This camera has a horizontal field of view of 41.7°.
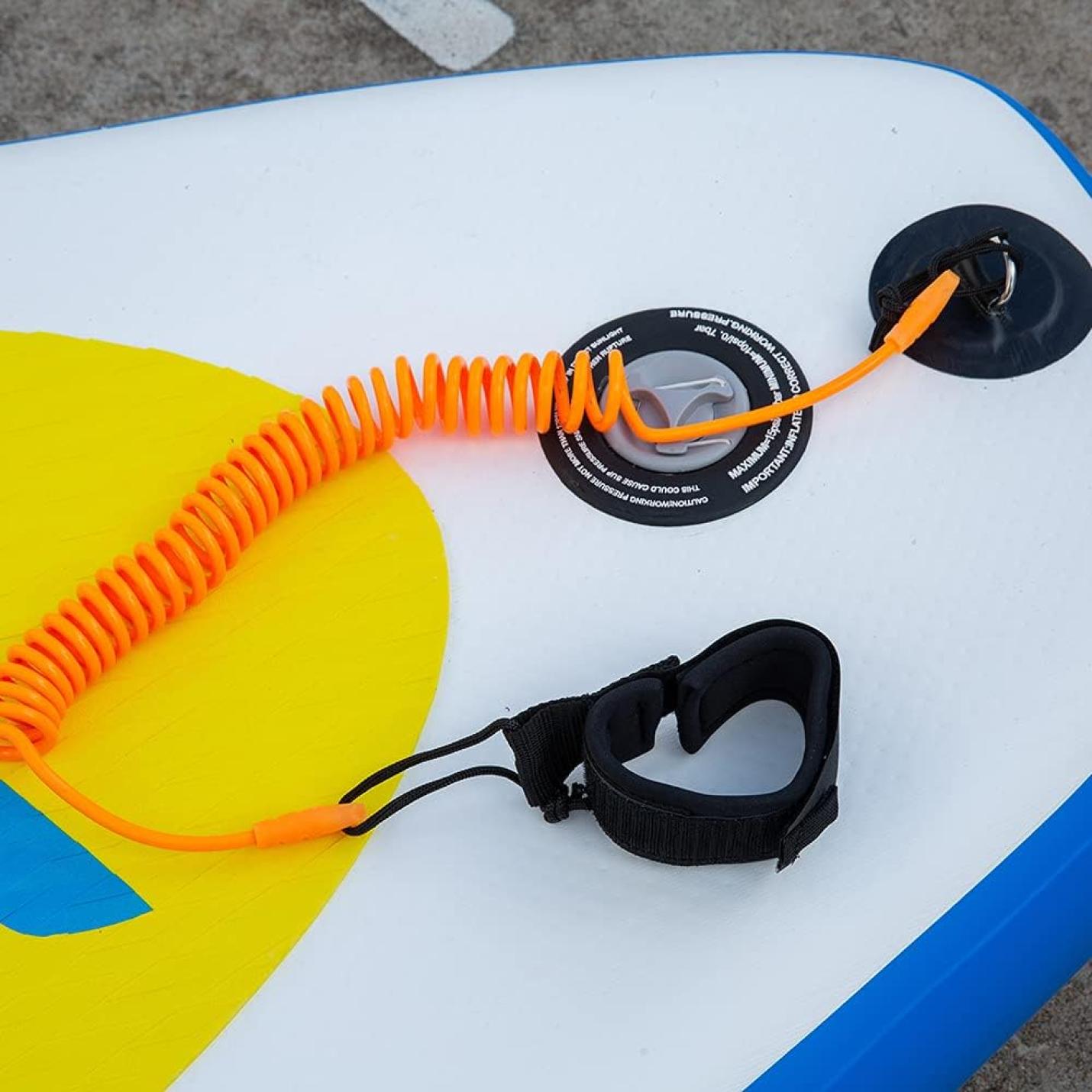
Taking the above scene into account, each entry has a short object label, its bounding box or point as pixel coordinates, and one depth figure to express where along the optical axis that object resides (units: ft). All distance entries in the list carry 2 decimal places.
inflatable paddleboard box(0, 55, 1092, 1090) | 2.89
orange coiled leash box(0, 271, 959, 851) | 3.02
